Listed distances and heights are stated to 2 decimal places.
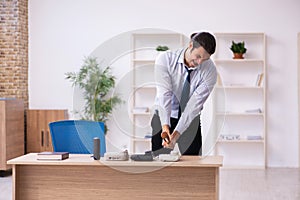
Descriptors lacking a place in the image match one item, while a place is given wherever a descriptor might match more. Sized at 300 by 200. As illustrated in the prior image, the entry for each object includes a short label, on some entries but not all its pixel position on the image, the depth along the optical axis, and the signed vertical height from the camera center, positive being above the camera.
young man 4.12 +0.10
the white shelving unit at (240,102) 8.46 +0.06
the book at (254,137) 8.30 -0.46
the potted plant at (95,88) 8.41 +0.28
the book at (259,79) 8.35 +0.40
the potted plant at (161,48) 8.26 +0.85
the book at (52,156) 3.87 -0.34
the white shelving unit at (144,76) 8.54 +0.46
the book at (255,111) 8.35 -0.07
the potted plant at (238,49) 8.27 +0.84
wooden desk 3.74 -0.49
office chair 4.52 -0.23
